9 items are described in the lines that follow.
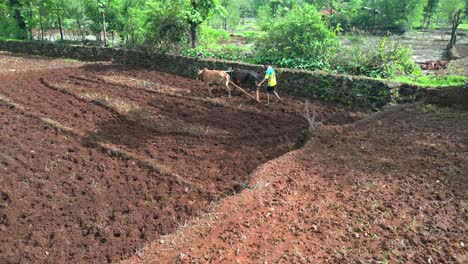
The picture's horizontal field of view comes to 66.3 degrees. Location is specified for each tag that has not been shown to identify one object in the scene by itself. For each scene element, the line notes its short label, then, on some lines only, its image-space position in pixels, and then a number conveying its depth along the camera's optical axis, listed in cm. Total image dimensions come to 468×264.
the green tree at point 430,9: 4325
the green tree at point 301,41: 1412
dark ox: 1278
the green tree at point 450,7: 3810
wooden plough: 1223
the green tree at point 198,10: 1634
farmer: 1128
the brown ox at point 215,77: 1252
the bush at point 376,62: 1286
